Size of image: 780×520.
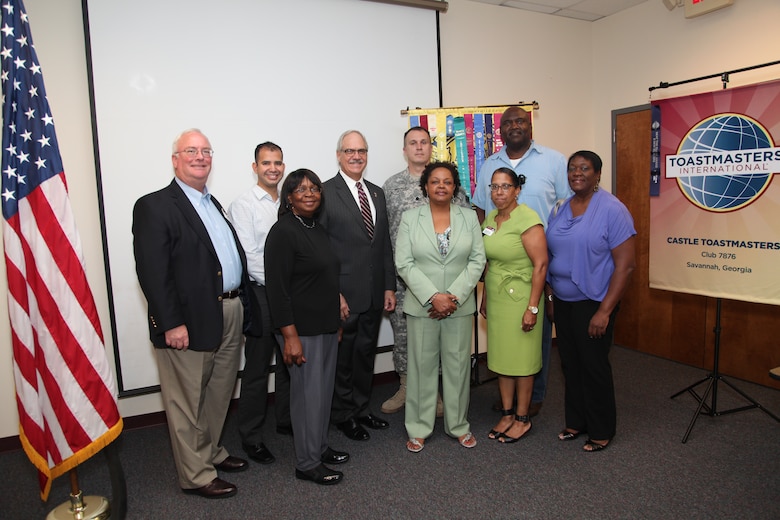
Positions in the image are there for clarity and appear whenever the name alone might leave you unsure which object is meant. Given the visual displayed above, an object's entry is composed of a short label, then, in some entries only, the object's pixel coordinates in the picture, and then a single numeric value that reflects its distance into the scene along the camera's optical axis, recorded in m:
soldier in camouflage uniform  3.39
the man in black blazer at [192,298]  2.34
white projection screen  3.28
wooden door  3.99
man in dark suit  3.08
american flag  2.21
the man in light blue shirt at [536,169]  3.36
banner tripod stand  3.30
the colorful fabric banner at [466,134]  3.96
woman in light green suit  2.91
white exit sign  3.92
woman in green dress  2.92
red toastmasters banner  3.27
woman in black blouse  2.45
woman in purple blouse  2.78
